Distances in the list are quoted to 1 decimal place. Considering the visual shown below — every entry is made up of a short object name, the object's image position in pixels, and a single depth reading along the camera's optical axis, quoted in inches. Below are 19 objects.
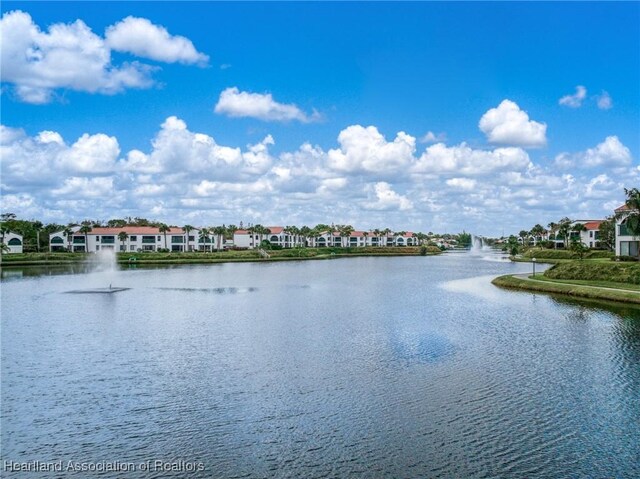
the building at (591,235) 5305.1
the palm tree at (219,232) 7386.8
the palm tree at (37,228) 6333.7
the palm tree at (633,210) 2628.0
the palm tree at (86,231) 6540.4
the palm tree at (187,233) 6815.9
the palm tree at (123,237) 6520.7
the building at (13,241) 5826.8
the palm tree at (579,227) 5118.6
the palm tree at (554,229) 6013.8
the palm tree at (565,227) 5300.2
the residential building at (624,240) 2942.9
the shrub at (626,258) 2779.8
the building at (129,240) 6565.0
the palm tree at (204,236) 7188.5
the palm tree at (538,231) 7322.8
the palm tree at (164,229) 6591.0
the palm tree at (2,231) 5620.1
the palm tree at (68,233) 6505.4
